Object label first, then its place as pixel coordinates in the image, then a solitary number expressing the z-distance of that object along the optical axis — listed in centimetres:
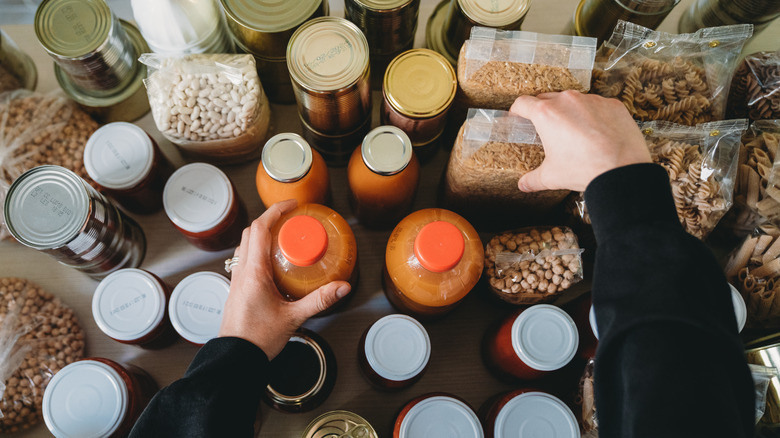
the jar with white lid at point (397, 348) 80
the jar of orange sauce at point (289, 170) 81
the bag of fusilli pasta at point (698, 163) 84
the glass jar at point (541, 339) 80
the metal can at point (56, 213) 82
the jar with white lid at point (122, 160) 91
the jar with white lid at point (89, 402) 78
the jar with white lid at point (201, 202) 90
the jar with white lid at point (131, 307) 85
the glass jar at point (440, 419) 78
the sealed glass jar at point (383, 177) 81
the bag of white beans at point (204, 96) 90
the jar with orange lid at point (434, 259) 73
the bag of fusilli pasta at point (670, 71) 89
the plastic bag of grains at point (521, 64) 82
